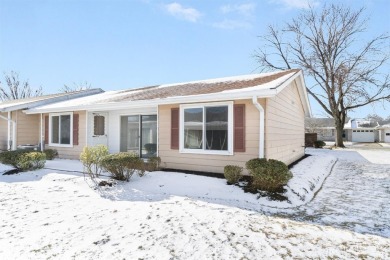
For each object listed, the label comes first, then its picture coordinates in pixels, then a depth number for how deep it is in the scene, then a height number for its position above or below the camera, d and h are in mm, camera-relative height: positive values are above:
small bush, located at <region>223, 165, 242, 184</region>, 6836 -1150
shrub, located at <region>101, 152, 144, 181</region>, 7108 -977
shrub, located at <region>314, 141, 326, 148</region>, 24672 -1179
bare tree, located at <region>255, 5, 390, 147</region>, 25422 +8738
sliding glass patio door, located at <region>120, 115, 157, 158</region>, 10812 -156
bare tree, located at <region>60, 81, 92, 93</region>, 42719 +7834
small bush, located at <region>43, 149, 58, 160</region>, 11241 -1055
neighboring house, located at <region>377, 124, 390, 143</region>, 39869 -69
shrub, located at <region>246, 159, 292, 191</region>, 6094 -1067
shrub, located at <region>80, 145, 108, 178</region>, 7152 -723
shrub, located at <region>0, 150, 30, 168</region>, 8789 -968
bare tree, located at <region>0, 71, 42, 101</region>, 37406 +6546
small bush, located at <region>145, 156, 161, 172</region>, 8531 -1139
